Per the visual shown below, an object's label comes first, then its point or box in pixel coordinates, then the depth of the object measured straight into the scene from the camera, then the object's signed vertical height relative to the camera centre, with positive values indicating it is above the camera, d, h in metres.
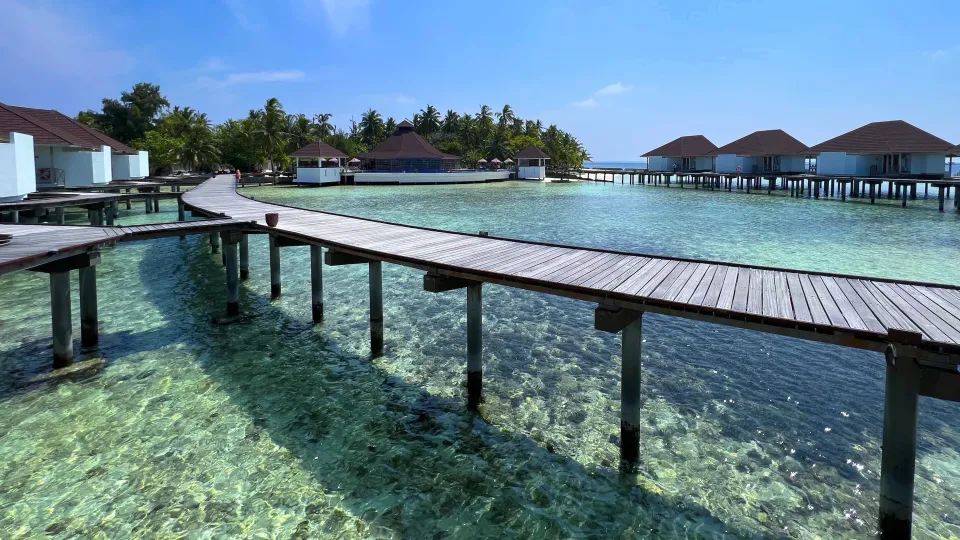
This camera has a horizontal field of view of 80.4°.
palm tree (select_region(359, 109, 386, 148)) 89.38 +13.13
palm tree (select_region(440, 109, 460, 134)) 93.94 +14.69
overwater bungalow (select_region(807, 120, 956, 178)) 41.88 +4.47
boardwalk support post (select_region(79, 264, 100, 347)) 9.92 -1.68
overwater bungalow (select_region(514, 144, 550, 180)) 77.50 +6.65
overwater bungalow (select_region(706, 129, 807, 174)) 55.22 +5.68
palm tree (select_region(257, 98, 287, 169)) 67.69 +9.93
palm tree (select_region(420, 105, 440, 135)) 93.38 +14.86
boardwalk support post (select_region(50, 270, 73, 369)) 8.90 -1.69
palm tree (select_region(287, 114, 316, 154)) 75.98 +10.52
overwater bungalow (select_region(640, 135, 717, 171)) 67.12 +6.86
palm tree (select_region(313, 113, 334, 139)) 83.81 +12.79
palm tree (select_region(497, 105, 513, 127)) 101.06 +17.04
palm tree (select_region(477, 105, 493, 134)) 91.71 +14.98
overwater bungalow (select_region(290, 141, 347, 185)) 59.31 +5.11
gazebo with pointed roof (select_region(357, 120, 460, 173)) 68.12 +6.59
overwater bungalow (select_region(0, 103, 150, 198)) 21.05 +3.06
